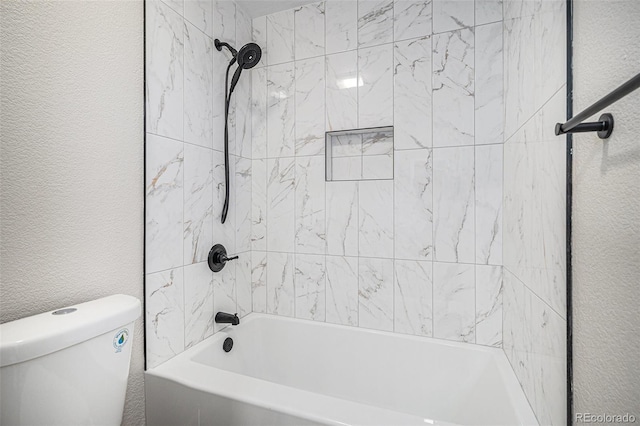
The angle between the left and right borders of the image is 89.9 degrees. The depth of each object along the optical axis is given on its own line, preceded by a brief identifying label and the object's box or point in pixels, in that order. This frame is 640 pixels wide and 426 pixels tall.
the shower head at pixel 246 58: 1.67
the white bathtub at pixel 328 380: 1.09
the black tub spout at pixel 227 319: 1.71
